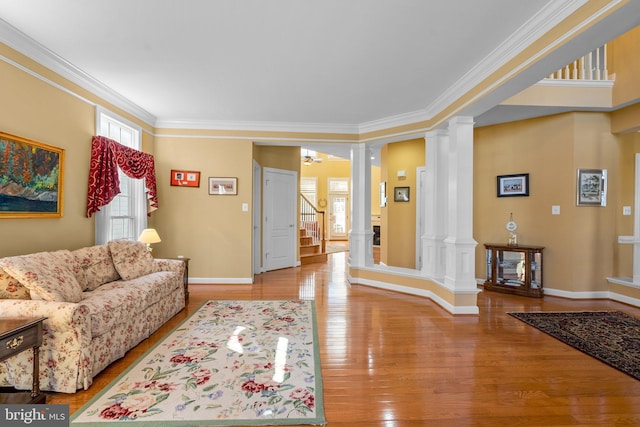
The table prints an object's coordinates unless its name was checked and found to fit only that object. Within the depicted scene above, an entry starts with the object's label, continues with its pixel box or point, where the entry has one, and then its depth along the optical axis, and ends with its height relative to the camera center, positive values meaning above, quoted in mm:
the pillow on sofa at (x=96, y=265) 3174 -523
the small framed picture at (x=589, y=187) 4703 +459
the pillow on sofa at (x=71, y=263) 2902 -453
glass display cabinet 4820 -798
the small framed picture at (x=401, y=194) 6477 +466
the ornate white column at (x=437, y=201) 4727 +240
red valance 3709 +583
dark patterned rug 2795 -1198
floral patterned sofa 2209 -734
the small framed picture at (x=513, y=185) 5156 +543
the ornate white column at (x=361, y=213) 5680 +64
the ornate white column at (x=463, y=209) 4062 +107
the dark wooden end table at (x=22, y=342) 1812 -756
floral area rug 1976 -1221
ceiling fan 12074 +2334
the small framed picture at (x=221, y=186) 5453 +500
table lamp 4297 -297
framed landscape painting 2680 +324
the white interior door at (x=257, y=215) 6523 +15
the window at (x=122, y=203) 3977 +172
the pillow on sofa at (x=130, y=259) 3533 -502
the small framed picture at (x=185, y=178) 5363 +621
